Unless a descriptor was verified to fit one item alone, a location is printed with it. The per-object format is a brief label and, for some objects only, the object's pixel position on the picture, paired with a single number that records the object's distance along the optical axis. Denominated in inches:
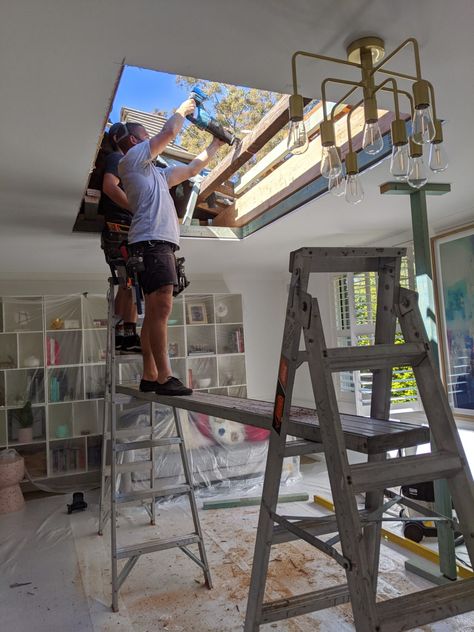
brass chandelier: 59.4
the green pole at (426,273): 103.0
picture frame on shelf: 218.5
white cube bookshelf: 193.2
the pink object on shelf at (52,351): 197.0
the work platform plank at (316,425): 42.4
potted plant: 190.2
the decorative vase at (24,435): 189.9
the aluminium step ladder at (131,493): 105.3
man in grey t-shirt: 88.8
